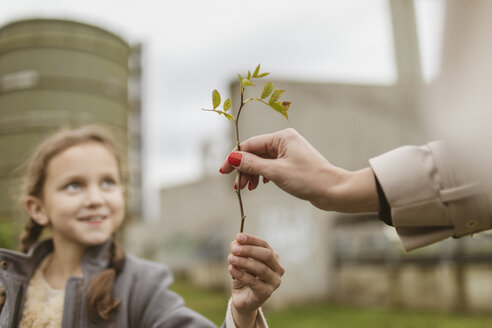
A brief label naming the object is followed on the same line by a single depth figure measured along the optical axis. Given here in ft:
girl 3.95
